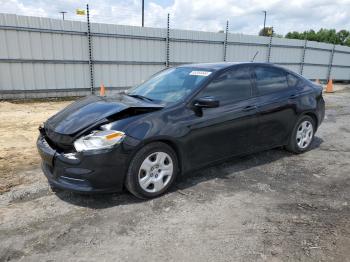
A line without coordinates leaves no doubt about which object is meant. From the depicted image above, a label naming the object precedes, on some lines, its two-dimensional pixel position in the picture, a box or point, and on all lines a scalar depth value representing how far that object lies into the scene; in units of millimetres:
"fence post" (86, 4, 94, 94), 11489
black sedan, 3396
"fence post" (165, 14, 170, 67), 13433
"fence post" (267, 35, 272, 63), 17895
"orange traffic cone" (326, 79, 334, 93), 16406
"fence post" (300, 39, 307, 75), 19609
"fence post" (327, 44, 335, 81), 21719
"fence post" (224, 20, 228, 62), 15520
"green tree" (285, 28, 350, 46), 56125
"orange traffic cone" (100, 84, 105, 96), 11803
